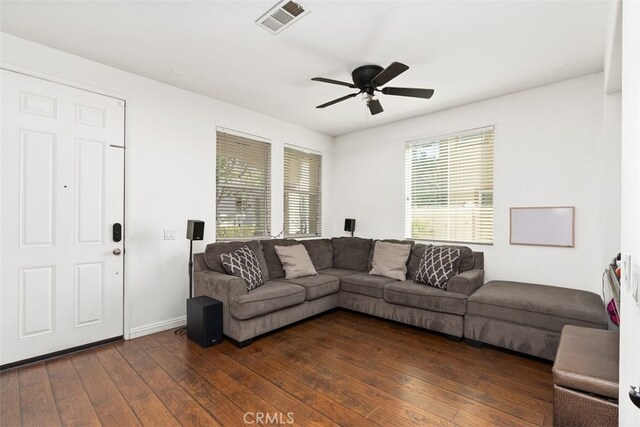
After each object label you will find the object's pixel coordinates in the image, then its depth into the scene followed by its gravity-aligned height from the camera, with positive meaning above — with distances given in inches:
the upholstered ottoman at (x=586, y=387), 54.1 -32.6
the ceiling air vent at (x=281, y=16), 81.9 +56.7
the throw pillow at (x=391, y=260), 150.9 -25.2
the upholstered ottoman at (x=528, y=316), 98.0 -35.3
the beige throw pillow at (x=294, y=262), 151.1 -26.6
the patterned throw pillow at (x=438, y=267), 130.9 -24.4
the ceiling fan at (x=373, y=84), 102.3 +46.7
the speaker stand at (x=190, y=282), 128.4 -31.4
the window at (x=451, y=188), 150.3 +14.1
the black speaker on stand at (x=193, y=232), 125.3 -9.4
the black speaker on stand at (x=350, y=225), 196.9 -8.6
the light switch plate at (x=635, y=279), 33.2 -7.5
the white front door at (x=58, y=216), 97.0 -2.7
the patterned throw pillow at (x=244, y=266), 124.7 -24.1
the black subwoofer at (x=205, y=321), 111.3 -42.8
